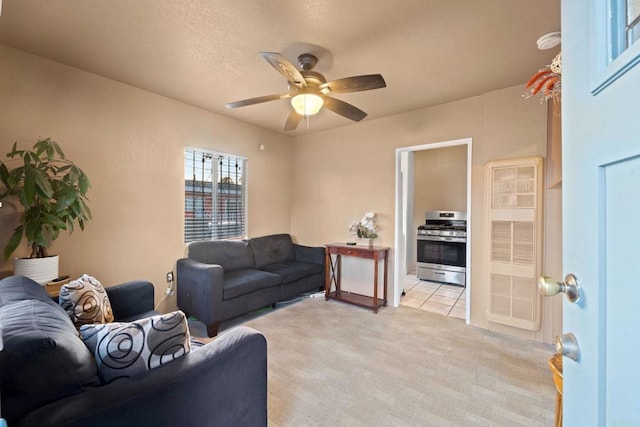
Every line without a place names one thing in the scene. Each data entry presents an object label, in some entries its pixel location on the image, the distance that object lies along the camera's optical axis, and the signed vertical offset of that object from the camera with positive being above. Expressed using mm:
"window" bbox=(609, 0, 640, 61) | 503 +375
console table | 3520 -801
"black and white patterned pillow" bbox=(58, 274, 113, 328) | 1647 -558
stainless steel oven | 4586 -553
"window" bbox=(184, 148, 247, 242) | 3514 +276
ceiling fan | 1898 +1000
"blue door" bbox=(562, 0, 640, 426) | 474 +19
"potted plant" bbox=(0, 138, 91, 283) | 1961 +104
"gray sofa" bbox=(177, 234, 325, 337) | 2838 -746
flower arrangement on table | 3785 -151
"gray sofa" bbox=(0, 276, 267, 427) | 833 -624
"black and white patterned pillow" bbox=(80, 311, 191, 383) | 1065 -538
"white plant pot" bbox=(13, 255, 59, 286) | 2031 -419
